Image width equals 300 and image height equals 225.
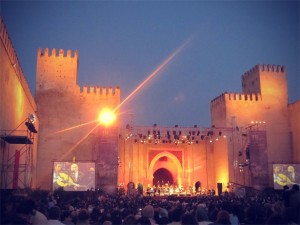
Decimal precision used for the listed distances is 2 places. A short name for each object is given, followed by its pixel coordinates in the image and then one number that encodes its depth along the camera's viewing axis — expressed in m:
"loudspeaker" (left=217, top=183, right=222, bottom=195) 25.35
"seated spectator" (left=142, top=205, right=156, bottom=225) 6.68
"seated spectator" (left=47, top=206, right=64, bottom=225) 6.00
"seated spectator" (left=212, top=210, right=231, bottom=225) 5.33
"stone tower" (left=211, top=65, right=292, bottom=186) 24.28
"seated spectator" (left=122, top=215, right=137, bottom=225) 5.91
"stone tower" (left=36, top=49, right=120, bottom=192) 22.77
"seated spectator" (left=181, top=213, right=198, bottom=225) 5.55
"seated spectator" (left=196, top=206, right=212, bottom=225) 6.38
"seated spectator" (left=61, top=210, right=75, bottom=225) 7.60
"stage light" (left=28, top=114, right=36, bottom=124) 15.03
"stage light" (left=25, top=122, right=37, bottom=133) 14.24
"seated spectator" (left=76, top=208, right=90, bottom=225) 6.22
